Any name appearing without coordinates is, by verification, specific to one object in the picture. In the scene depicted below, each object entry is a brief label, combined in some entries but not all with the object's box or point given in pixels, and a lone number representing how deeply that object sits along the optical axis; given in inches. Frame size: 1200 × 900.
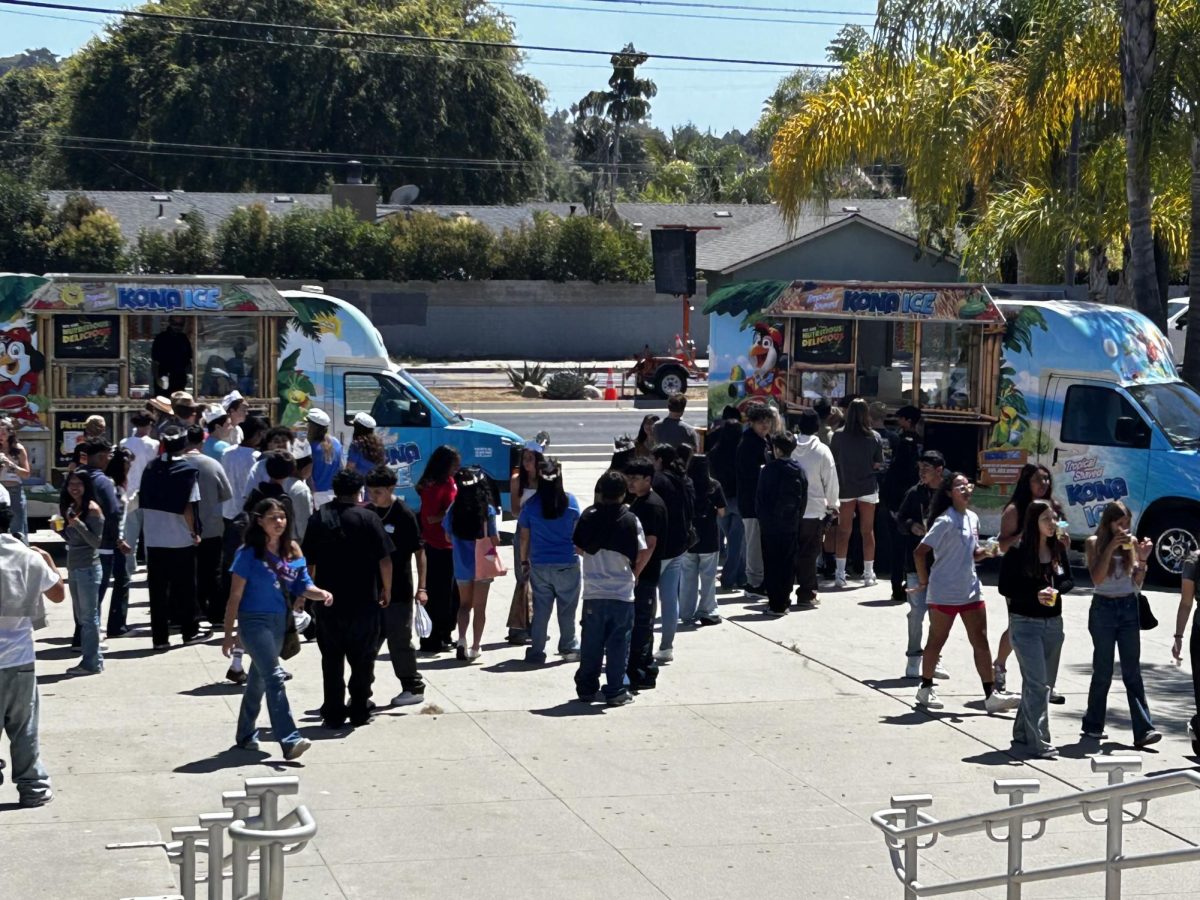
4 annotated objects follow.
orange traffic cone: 1517.2
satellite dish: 2184.5
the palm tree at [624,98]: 3176.7
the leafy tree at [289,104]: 2568.9
